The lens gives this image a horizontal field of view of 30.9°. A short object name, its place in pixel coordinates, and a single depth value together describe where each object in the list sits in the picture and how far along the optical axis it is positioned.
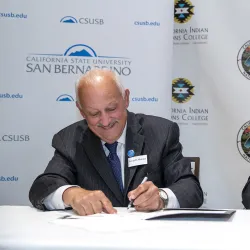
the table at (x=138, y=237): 1.22
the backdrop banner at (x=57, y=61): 3.90
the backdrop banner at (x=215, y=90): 4.43
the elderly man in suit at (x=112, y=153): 2.35
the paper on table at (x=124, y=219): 1.49
